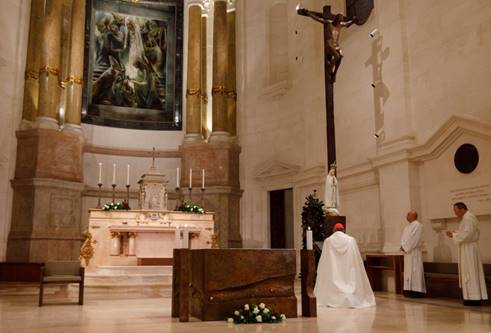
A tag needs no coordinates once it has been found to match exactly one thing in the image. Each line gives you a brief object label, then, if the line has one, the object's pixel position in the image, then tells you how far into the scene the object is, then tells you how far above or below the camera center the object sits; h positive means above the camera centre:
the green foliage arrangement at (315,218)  11.45 +0.69
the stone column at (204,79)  18.11 +5.94
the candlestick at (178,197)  16.83 +1.68
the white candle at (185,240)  7.03 +0.13
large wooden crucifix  12.04 +4.63
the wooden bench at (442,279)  9.40 -0.52
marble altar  12.45 +0.29
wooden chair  8.45 -0.38
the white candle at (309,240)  7.25 +0.13
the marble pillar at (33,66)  15.41 +5.37
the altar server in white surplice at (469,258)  8.30 -0.13
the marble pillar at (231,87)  17.78 +5.47
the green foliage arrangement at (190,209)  13.93 +1.07
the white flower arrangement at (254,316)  6.42 -0.80
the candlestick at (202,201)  16.53 +1.51
